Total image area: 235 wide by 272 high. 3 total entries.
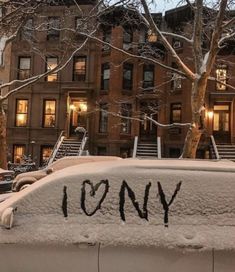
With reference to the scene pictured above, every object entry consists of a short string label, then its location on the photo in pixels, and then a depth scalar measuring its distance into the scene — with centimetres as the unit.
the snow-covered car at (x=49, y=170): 778
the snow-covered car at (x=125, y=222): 221
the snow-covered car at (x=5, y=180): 755
